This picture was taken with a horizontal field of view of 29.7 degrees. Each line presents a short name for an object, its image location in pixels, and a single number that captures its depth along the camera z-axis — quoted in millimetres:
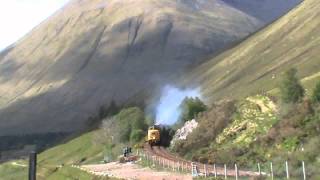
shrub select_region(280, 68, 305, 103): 83000
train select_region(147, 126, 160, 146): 99125
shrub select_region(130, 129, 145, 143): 121250
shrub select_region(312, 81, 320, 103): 75738
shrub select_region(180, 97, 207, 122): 106644
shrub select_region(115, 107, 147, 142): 130188
